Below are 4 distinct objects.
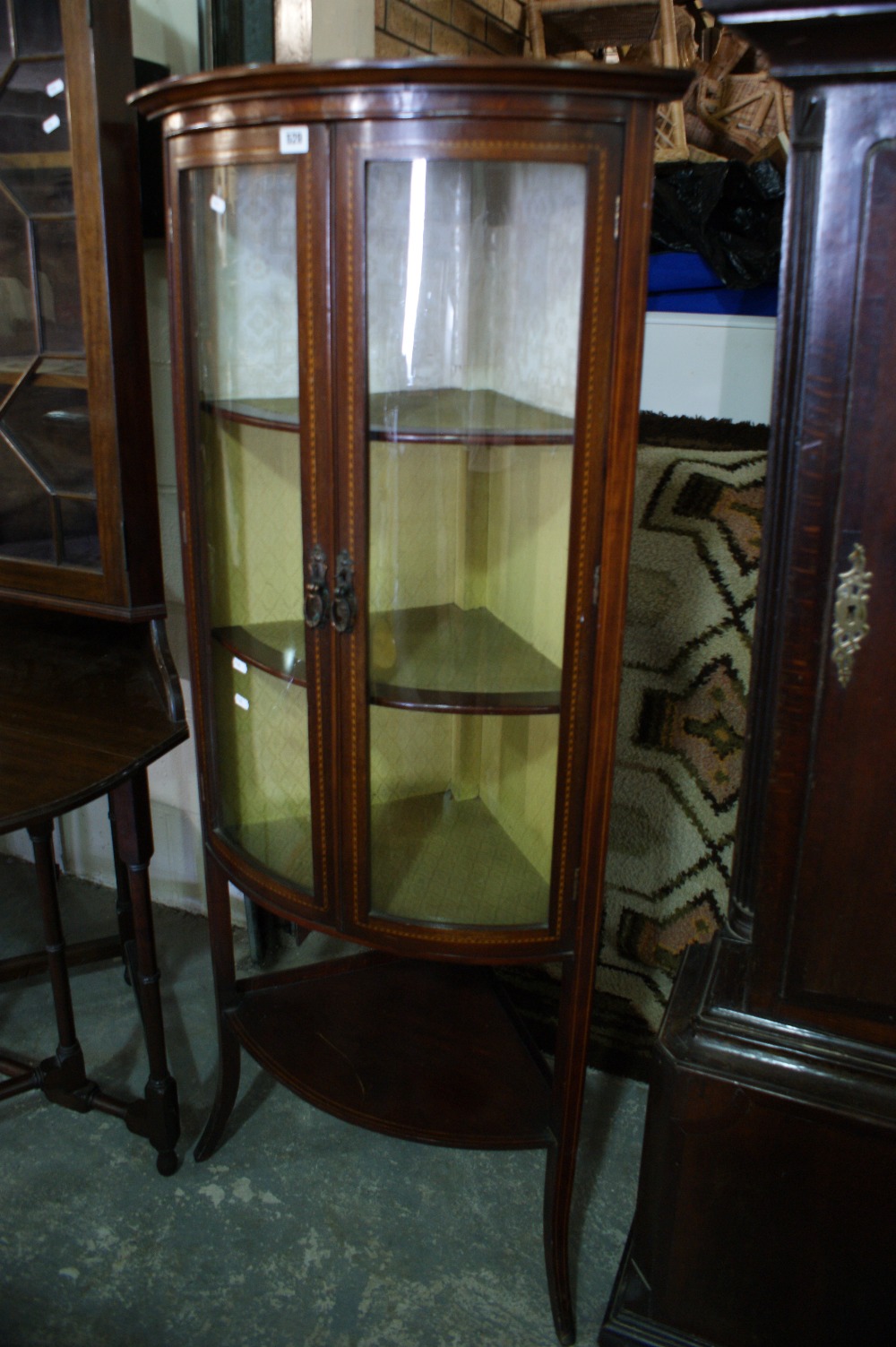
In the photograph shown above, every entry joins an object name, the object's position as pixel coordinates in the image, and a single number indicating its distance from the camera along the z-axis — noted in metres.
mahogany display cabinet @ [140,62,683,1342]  1.16
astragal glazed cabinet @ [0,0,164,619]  1.48
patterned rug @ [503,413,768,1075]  1.80
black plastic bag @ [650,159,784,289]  2.15
